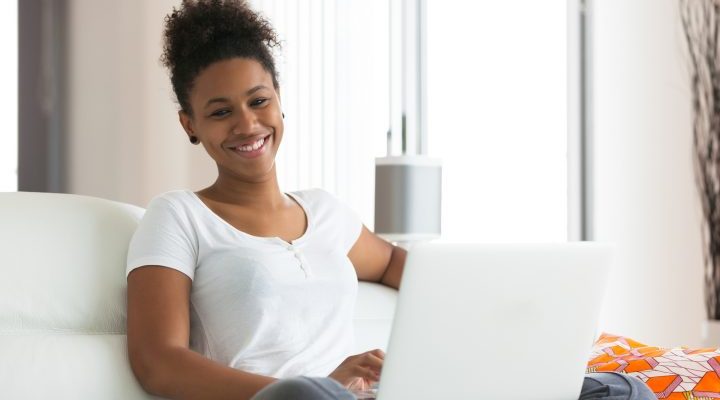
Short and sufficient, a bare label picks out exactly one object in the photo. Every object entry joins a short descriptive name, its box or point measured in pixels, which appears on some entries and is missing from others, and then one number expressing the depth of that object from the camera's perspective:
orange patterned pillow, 2.56
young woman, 2.37
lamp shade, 3.62
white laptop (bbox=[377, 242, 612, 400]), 2.04
